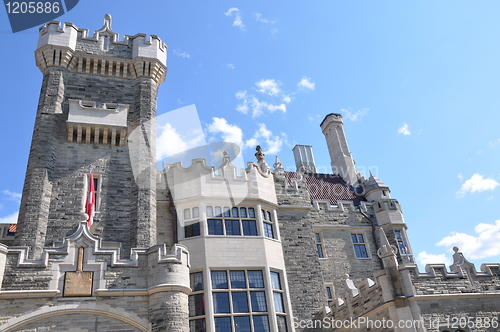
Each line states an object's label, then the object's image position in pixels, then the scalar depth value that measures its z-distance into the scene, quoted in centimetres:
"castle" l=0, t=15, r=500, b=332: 1355
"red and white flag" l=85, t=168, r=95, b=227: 1658
